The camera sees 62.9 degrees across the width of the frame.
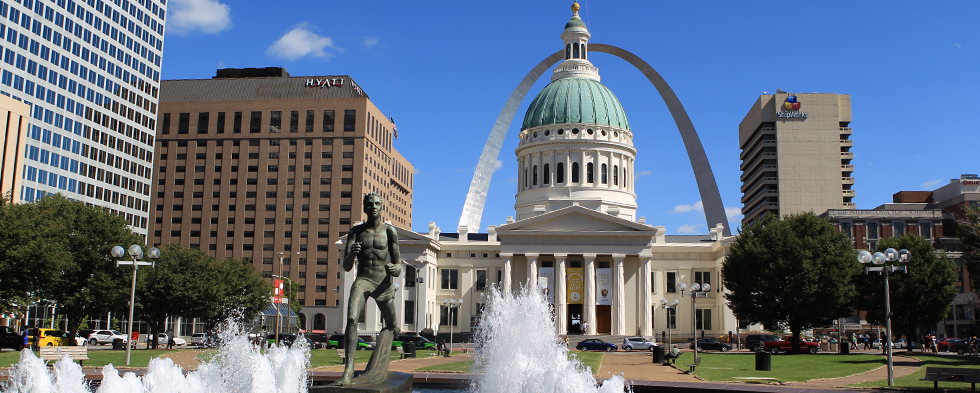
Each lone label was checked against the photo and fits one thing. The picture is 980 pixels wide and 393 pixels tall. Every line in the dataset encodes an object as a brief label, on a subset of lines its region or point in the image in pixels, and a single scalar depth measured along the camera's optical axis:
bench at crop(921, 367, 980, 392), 27.22
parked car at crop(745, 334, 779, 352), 65.50
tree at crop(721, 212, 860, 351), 58.98
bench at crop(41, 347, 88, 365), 34.97
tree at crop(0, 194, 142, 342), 49.19
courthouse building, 83.19
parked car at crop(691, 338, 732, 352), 67.62
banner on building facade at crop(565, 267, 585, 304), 84.12
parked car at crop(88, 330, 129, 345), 76.31
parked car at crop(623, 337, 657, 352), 67.94
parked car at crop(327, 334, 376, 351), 63.97
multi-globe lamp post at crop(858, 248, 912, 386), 30.13
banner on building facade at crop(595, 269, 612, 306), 83.31
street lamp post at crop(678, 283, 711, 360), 46.59
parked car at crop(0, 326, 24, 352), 48.73
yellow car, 53.28
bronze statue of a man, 18.73
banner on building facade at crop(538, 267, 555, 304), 83.44
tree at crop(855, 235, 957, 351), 63.69
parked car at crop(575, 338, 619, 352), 66.62
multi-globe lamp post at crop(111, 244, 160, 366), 34.06
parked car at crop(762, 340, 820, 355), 59.84
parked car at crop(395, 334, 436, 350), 63.62
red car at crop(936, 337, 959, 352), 68.90
